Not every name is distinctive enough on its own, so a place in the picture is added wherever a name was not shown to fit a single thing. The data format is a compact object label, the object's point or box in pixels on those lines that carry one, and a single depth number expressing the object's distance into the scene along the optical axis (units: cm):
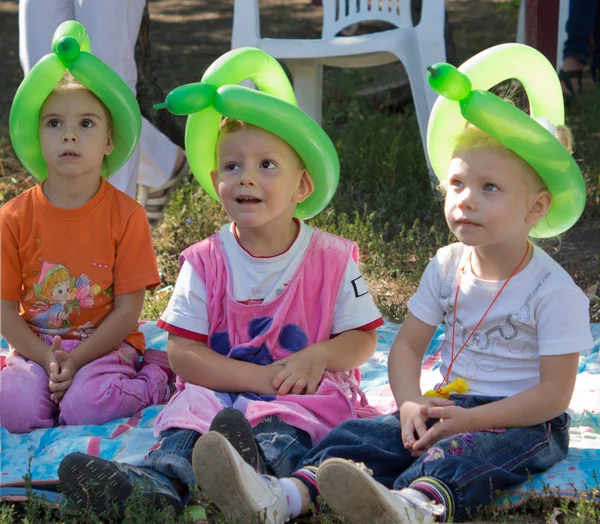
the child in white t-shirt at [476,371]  254
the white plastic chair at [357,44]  529
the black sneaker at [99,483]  250
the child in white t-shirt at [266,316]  290
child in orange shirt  328
